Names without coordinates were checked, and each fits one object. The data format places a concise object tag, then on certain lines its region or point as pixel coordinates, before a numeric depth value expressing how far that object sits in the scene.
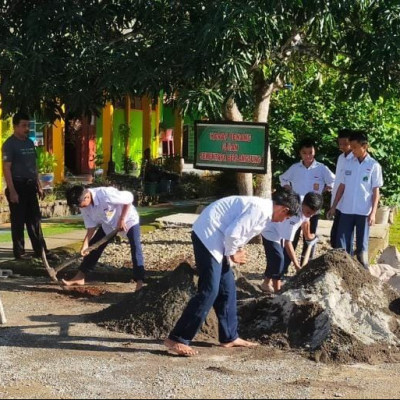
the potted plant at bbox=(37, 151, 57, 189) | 17.36
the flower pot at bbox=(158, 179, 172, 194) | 20.27
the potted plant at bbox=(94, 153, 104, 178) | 21.36
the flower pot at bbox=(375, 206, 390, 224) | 15.19
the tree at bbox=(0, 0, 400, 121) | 8.42
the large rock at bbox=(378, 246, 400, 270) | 10.82
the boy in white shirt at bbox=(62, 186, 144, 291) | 8.93
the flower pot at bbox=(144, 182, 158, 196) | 19.45
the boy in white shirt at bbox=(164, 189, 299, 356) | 6.69
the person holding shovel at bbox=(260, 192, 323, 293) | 8.96
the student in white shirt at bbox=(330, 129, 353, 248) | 9.74
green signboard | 10.74
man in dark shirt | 10.88
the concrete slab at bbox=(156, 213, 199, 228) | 14.50
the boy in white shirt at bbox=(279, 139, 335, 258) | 10.19
